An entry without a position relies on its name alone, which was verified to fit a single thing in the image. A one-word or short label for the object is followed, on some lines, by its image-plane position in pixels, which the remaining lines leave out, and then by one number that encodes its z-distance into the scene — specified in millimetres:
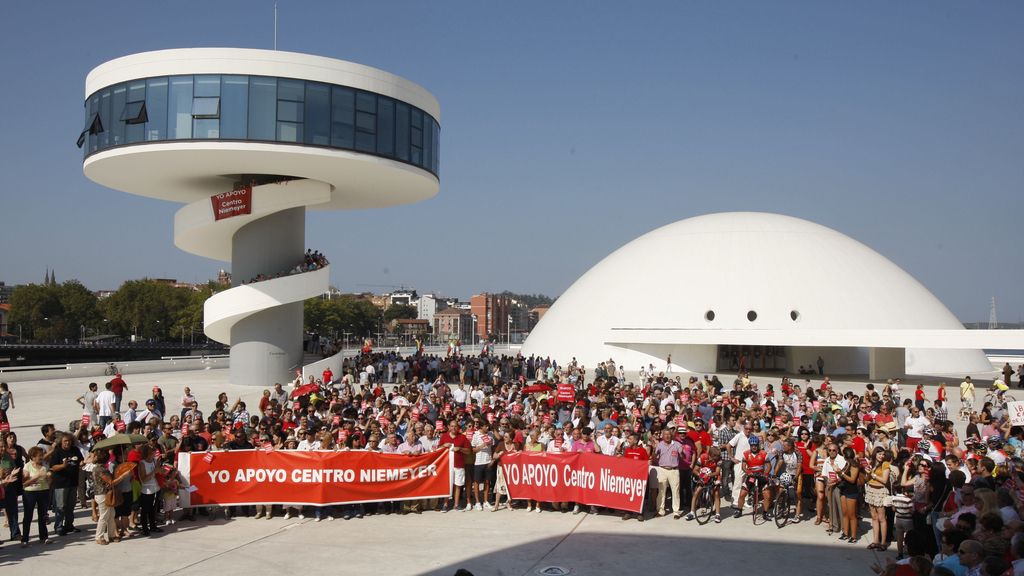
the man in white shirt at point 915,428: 15109
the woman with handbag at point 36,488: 10930
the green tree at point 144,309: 109312
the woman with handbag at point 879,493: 10867
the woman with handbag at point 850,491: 11312
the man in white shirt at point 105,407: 18625
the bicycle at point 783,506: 12234
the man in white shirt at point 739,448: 13281
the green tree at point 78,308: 113125
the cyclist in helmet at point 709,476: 12523
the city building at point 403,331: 189875
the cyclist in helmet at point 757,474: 12414
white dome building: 44250
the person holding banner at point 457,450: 13305
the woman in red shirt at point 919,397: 21683
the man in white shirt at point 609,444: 13453
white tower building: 29422
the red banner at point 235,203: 32469
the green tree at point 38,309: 111562
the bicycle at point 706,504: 12594
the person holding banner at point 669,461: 12711
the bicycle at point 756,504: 12469
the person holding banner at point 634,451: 12797
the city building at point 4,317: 147500
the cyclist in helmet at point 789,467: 12242
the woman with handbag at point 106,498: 11188
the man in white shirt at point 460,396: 21747
